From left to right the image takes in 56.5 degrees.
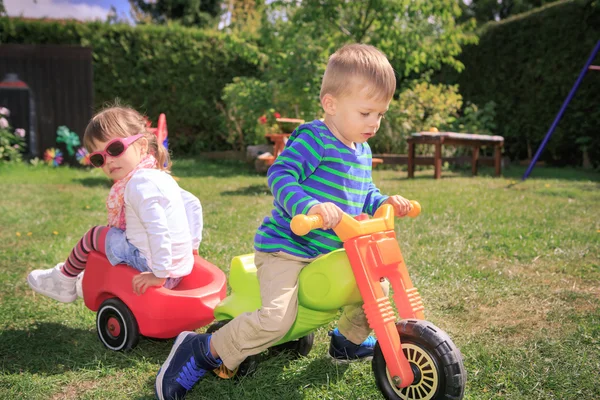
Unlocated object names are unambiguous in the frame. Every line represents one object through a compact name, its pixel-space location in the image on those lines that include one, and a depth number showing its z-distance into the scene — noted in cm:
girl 246
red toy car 246
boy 202
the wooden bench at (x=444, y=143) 870
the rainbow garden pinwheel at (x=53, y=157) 1023
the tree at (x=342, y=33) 882
